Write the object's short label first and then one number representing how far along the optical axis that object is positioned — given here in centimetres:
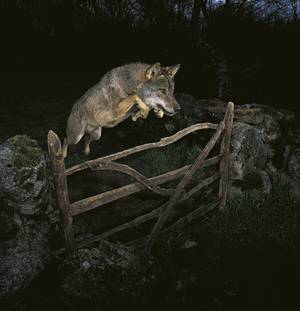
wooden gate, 357
